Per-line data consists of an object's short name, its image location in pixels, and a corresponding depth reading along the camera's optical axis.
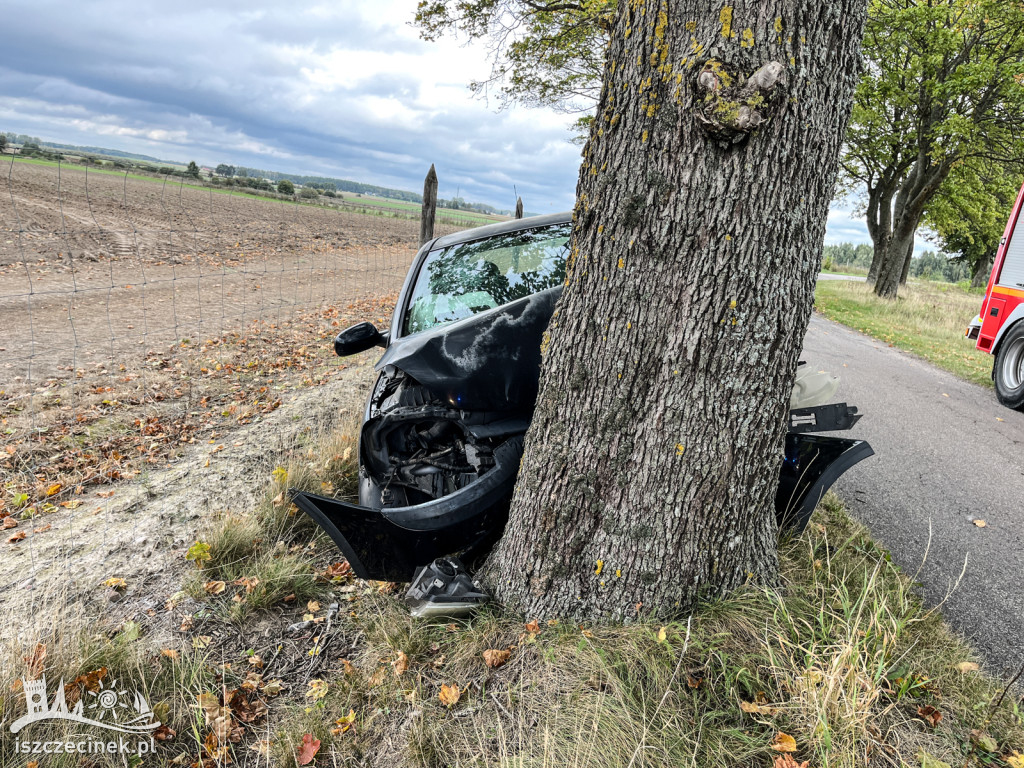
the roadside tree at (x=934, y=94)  13.57
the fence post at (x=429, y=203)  9.00
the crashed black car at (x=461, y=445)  2.52
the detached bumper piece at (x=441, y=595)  2.45
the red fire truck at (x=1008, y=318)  6.76
